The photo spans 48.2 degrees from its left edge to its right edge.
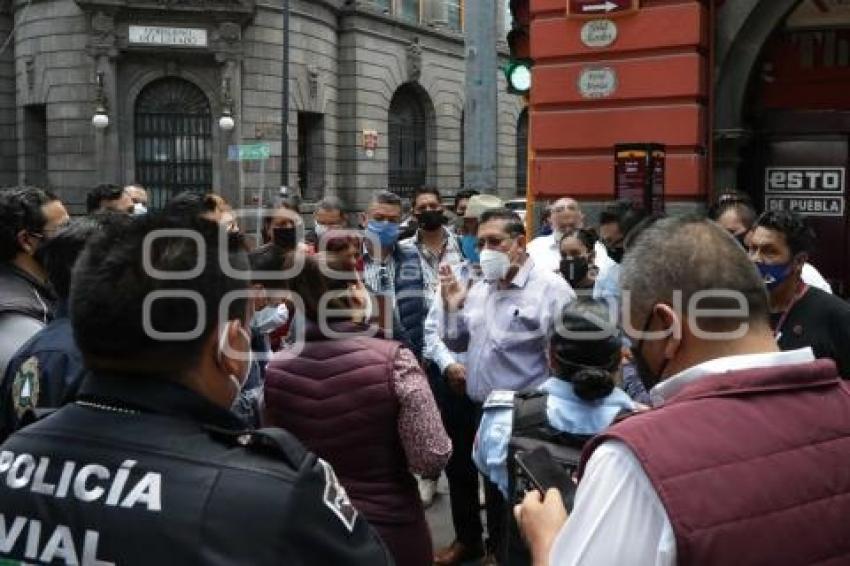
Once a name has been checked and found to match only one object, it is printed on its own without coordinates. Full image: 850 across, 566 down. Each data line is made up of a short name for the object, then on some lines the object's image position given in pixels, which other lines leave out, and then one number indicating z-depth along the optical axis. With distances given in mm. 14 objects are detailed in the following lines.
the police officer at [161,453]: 1511
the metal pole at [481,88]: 9711
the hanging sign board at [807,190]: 9703
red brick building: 9820
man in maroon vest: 1541
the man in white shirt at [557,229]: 7258
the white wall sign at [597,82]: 10391
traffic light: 12031
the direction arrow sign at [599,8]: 10102
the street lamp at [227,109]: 24172
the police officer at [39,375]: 2816
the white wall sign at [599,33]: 10312
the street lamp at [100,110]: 23547
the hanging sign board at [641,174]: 8945
